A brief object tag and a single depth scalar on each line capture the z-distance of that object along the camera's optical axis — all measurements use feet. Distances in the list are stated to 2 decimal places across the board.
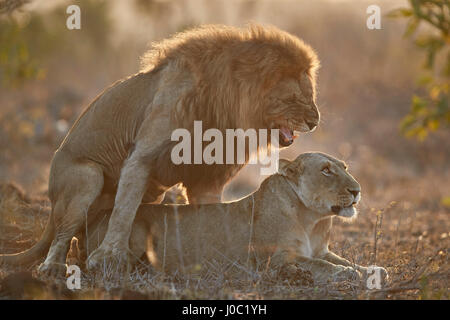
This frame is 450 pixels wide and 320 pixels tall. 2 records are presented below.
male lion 33.35
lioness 31.50
